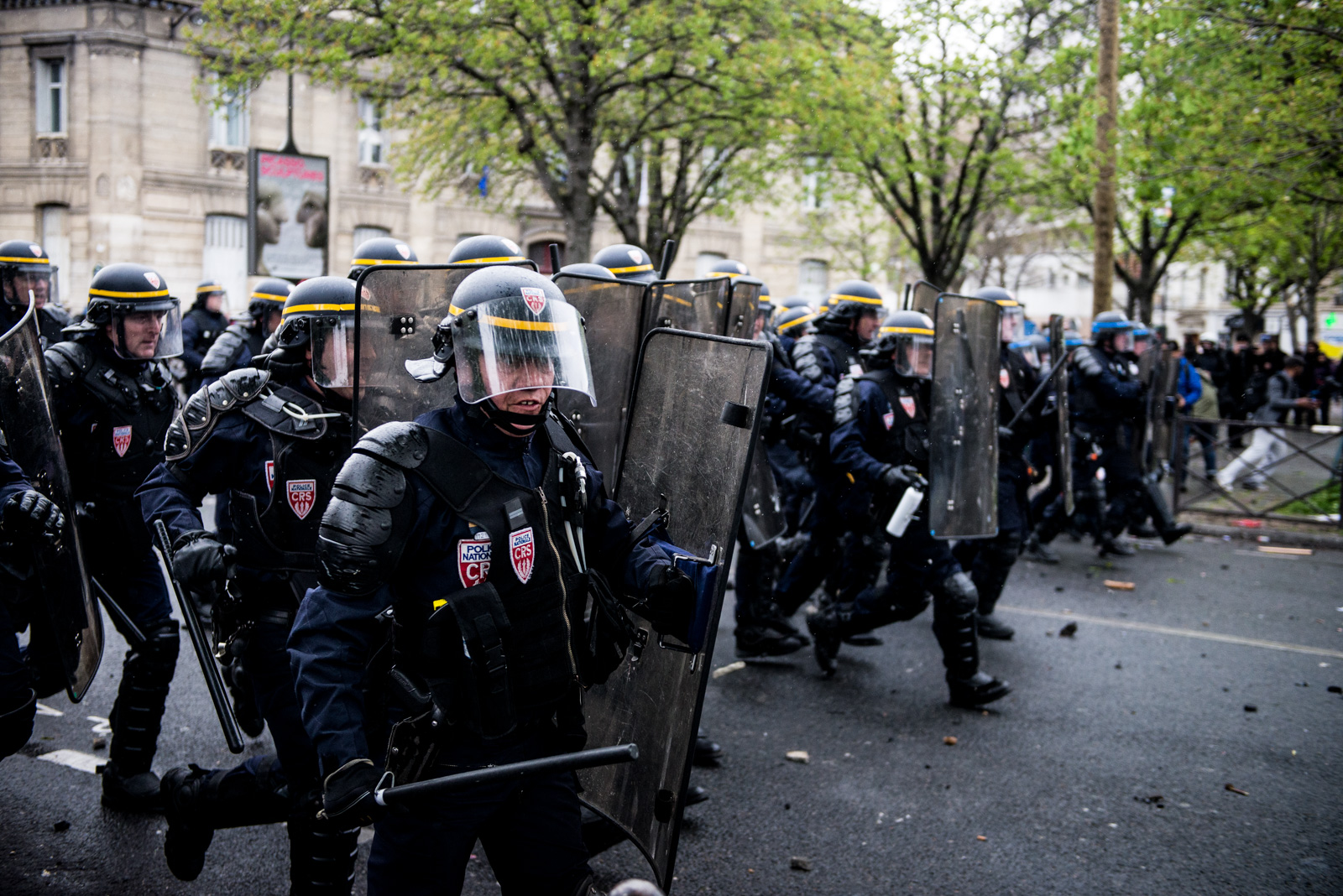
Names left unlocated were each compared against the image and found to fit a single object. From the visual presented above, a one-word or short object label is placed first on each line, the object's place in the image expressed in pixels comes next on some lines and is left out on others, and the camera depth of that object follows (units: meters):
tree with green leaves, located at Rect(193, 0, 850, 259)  12.47
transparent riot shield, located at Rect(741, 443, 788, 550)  5.66
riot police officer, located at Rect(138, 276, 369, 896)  3.23
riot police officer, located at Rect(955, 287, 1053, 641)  6.57
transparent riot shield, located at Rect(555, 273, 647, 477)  4.15
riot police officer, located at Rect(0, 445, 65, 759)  3.15
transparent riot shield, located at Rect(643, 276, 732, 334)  4.73
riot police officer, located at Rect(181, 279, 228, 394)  9.18
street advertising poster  15.97
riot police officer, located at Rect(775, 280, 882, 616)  6.04
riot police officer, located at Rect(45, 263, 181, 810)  4.00
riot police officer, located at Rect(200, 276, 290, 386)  6.02
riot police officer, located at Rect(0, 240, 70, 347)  6.27
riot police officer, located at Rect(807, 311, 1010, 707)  5.23
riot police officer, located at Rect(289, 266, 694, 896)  2.24
